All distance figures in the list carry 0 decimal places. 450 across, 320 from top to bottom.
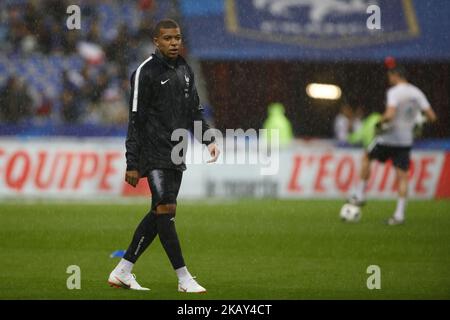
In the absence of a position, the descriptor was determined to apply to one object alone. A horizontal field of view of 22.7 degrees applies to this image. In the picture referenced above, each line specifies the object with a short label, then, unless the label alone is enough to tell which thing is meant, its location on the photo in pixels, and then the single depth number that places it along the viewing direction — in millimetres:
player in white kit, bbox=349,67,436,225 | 18250
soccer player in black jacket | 10156
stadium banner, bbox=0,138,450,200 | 23266
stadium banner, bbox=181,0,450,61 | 28562
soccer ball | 18125
